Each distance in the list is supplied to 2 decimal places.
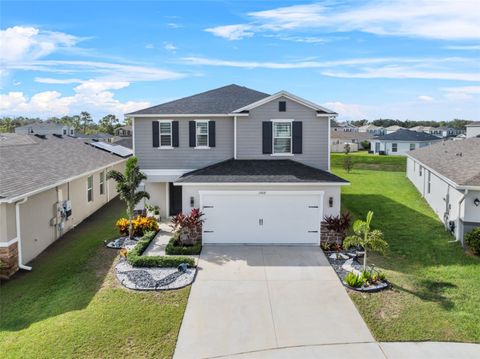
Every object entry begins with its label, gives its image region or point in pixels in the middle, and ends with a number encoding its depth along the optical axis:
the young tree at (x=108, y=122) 98.31
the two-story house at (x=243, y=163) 14.85
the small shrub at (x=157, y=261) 12.41
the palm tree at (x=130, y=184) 15.36
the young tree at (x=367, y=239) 11.27
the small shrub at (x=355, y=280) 10.75
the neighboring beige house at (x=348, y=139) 65.69
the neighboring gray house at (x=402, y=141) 54.69
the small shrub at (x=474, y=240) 13.25
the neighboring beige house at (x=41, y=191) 11.81
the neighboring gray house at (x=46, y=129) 56.71
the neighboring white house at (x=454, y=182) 13.99
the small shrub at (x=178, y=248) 13.77
